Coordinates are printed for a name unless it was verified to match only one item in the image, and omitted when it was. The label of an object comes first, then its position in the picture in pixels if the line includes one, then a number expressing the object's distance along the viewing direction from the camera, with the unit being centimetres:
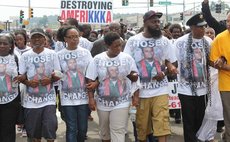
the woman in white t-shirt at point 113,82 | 552
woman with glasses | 570
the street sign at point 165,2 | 3995
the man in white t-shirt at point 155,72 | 573
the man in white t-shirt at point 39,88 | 557
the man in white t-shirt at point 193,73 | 602
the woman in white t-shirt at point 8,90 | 562
